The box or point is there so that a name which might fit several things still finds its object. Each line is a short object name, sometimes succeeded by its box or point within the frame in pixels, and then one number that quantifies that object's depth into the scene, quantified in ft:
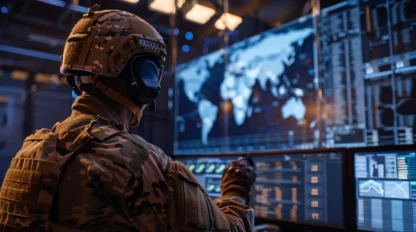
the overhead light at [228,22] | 7.29
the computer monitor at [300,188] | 4.08
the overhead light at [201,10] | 7.86
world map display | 5.74
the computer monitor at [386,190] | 3.43
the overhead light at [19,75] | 8.36
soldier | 2.19
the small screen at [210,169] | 5.17
